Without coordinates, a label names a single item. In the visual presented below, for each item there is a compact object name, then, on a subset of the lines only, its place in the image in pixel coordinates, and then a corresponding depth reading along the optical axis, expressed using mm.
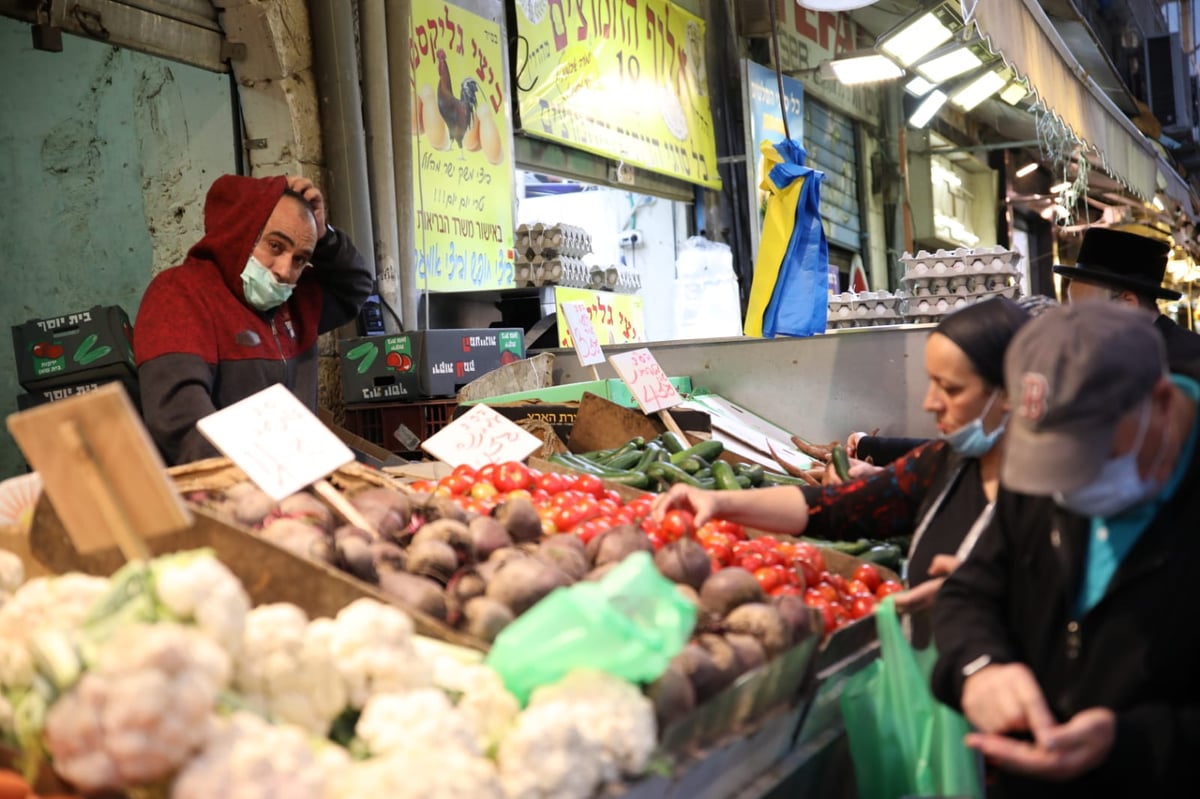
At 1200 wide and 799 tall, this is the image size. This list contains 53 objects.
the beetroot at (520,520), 2641
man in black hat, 4965
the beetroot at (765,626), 2189
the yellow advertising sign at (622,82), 8211
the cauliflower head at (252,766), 1384
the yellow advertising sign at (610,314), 7594
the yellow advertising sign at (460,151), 6832
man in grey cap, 1637
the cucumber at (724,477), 4164
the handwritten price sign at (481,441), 3502
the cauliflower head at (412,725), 1611
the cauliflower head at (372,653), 1736
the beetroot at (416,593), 2107
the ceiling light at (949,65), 9727
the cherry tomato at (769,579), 2766
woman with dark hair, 2480
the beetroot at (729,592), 2340
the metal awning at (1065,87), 5792
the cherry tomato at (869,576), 3158
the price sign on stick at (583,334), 5379
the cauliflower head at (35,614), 1595
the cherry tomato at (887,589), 3127
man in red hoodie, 3676
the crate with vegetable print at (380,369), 5383
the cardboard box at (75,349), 4418
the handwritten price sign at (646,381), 4848
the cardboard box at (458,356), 5328
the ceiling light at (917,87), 11500
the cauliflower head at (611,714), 1712
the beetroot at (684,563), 2432
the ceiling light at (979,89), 11758
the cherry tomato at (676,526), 2883
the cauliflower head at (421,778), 1468
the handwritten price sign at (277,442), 2459
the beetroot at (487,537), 2455
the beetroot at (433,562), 2275
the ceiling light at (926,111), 12930
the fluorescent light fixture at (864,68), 9328
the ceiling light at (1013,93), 12398
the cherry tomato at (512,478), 3299
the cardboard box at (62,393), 4438
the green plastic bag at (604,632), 1805
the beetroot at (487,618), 2037
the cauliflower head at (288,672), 1636
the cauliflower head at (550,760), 1639
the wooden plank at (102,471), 1668
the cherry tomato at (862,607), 2916
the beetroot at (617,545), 2514
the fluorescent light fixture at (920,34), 8531
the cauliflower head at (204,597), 1566
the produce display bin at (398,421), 5402
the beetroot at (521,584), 2127
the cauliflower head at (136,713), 1375
